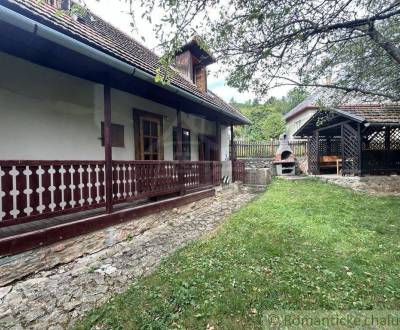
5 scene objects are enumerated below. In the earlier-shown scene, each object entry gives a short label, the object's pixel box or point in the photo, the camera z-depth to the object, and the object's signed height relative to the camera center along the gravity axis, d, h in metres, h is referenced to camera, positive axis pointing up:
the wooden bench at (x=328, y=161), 13.83 -0.06
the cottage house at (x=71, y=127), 3.08 +0.82
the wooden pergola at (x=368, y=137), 9.80 +1.06
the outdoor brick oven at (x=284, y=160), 14.39 +0.08
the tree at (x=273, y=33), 2.94 +1.87
